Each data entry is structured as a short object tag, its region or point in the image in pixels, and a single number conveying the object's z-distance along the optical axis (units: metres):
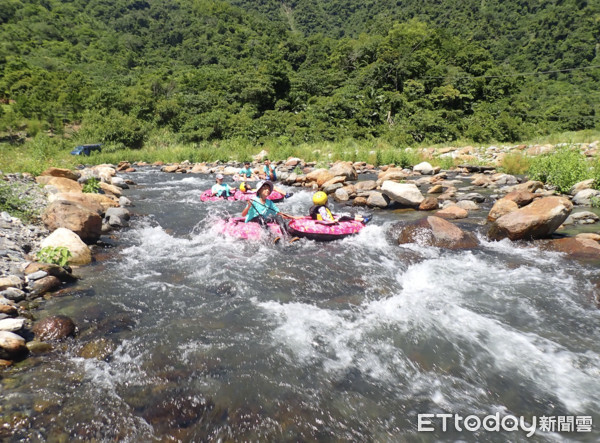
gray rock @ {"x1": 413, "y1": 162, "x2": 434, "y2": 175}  15.73
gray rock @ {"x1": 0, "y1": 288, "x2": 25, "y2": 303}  4.30
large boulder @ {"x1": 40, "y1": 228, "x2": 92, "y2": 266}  5.85
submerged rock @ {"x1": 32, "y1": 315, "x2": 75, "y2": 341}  3.83
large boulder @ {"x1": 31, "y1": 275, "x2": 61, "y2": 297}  4.69
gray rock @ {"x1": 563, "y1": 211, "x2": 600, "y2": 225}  7.65
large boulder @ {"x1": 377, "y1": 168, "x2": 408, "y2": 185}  13.71
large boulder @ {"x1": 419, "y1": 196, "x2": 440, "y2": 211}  9.69
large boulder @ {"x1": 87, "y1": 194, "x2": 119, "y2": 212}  9.61
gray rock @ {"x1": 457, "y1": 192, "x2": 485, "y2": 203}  10.18
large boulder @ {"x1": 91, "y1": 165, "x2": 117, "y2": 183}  15.36
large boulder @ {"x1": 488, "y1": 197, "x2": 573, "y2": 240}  6.59
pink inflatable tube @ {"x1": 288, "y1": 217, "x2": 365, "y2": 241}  7.64
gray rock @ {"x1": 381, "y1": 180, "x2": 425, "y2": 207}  9.92
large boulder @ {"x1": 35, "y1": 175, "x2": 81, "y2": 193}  9.89
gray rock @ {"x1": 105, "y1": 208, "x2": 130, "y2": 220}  8.80
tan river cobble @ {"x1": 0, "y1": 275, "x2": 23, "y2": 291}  4.41
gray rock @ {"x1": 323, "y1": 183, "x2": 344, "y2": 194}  12.87
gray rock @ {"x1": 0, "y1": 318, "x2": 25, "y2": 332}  3.61
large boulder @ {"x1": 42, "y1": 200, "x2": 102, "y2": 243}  6.71
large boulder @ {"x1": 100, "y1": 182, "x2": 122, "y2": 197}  11.75
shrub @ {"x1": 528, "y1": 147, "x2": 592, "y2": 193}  10.17
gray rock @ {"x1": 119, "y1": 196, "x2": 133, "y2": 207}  10.88
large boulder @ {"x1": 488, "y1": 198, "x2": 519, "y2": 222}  8.23
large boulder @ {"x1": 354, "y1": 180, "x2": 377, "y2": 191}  12.75
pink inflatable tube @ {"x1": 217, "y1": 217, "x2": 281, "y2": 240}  7.52
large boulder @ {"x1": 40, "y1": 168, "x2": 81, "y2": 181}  11.44
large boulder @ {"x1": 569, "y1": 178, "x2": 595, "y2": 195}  9.70
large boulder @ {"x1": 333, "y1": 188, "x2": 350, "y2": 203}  11.80
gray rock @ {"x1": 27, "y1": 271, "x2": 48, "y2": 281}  4.87
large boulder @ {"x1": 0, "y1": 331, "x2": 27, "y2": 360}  3.35
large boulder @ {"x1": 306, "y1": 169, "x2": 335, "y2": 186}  14.55
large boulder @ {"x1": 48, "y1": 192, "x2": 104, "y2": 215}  8.39
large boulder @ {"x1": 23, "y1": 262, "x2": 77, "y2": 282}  5.02
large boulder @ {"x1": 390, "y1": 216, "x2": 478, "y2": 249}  6.96
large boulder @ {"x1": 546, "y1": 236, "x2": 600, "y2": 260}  5.95
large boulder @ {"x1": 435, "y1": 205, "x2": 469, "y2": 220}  8.83
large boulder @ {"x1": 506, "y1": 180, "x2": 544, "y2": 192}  10.39
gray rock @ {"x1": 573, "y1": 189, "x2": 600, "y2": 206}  8.96
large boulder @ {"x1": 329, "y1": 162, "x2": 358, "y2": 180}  14.89
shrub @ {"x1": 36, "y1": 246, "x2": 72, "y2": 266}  5.37
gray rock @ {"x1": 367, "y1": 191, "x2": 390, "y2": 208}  10.37
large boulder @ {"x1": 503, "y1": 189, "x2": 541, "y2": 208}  8.71
